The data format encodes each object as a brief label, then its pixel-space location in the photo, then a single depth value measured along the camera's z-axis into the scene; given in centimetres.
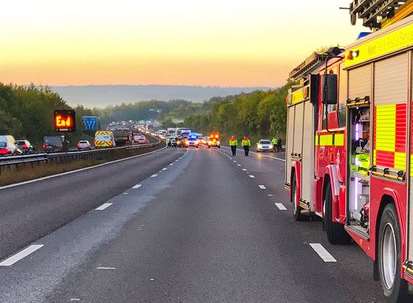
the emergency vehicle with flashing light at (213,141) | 10915
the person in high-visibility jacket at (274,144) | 7275
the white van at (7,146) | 4997
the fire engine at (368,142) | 588
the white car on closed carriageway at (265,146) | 7515
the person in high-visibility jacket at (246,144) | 5968
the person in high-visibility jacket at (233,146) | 5997
